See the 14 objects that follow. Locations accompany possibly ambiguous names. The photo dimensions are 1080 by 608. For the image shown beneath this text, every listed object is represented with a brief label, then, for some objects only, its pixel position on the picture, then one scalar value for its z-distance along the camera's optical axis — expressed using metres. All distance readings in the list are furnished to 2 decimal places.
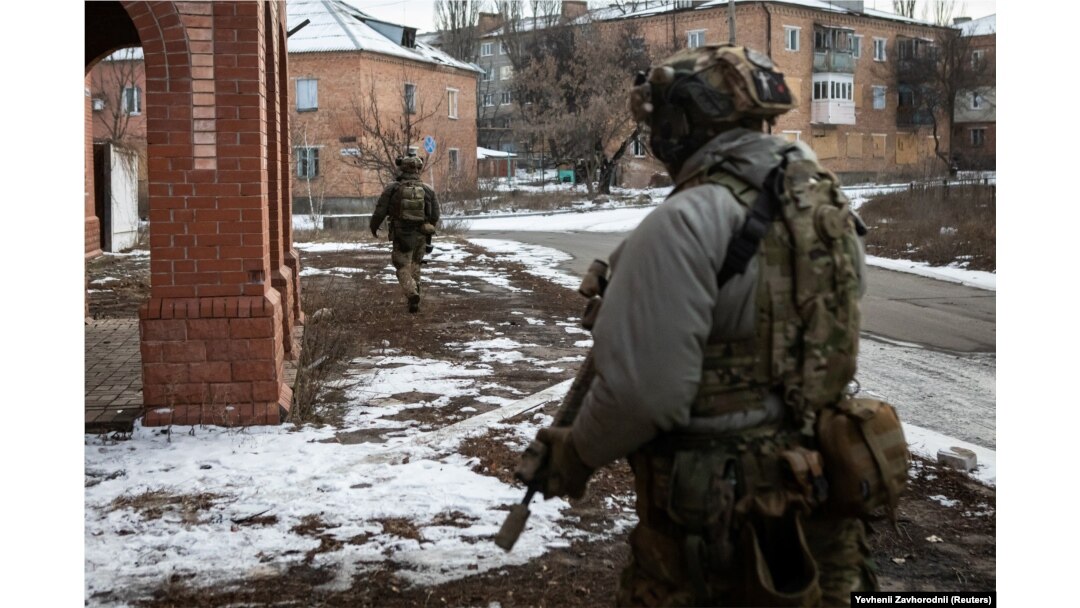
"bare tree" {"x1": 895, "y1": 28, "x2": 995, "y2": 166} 50.69
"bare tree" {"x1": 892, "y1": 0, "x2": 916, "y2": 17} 57.34
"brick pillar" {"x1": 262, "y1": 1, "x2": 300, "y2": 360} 8.82
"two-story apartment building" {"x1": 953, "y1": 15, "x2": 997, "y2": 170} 49.31
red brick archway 6.46
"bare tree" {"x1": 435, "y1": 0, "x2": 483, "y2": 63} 64.56
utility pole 19.65
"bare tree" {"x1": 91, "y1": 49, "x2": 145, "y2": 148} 38.58
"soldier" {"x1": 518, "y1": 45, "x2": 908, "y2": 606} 2.27
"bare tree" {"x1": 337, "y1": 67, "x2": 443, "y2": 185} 39.91
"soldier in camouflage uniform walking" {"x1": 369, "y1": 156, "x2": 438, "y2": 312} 12.05
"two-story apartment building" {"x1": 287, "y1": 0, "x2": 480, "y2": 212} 41.41
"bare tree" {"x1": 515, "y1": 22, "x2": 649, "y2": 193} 44.72
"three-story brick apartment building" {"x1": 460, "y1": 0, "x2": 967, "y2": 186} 48.84
